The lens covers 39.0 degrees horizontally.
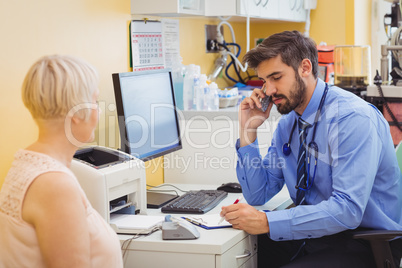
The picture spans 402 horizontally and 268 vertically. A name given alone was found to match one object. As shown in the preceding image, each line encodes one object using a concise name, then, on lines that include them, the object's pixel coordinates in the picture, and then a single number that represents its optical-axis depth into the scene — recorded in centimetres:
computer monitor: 216
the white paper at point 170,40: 294
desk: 175
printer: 185
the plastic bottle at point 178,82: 285
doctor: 189
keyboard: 215
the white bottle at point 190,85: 288
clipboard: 191
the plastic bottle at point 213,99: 288
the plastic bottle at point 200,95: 286
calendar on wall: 262
